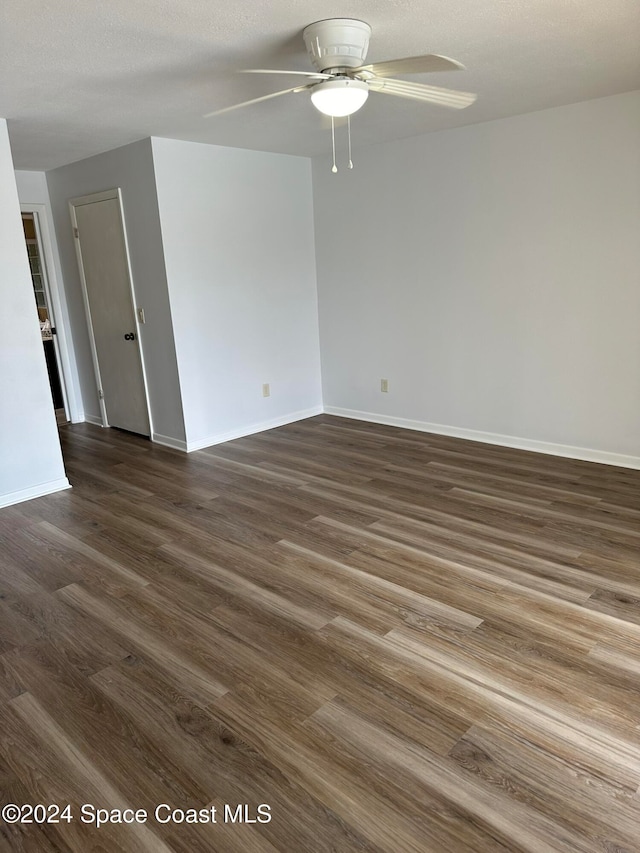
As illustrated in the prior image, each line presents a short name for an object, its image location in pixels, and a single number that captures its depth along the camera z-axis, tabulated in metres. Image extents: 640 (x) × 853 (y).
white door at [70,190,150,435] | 4.91
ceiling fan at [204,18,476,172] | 2.27
